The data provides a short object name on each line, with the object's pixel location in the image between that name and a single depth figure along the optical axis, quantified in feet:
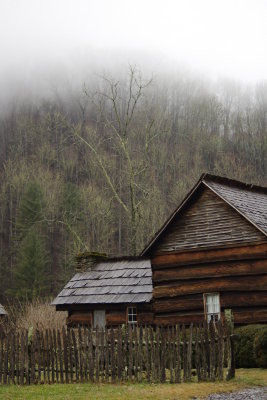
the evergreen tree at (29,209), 209.97
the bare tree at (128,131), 233.14
